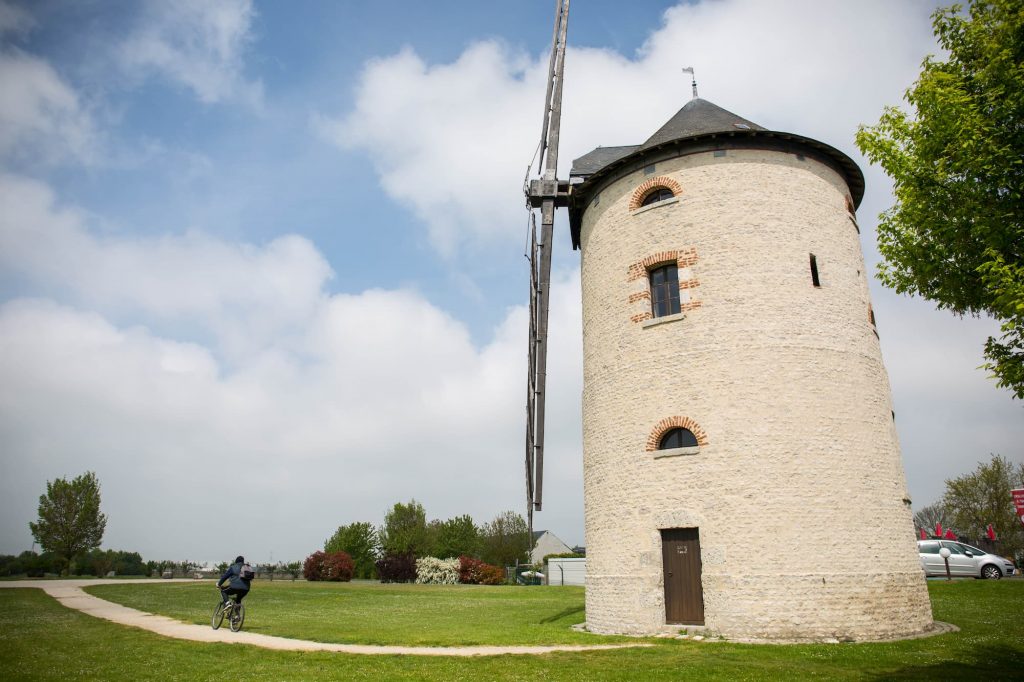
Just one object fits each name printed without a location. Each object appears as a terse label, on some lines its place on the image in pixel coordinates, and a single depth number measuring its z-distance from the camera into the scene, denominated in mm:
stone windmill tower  12891
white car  24245
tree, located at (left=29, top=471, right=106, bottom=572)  49531
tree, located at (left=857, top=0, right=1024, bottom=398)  8828
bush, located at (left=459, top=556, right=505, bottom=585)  42375
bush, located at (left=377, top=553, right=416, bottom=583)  45156
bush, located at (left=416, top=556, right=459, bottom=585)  43875
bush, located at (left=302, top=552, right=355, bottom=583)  43969
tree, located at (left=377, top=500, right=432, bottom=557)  53969
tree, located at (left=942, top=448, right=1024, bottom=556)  40375
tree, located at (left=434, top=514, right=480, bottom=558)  55531
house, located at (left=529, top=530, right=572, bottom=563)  80188
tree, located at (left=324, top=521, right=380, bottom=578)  52344
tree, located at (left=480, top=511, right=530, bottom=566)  53844
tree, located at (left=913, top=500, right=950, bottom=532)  64250
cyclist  14305
